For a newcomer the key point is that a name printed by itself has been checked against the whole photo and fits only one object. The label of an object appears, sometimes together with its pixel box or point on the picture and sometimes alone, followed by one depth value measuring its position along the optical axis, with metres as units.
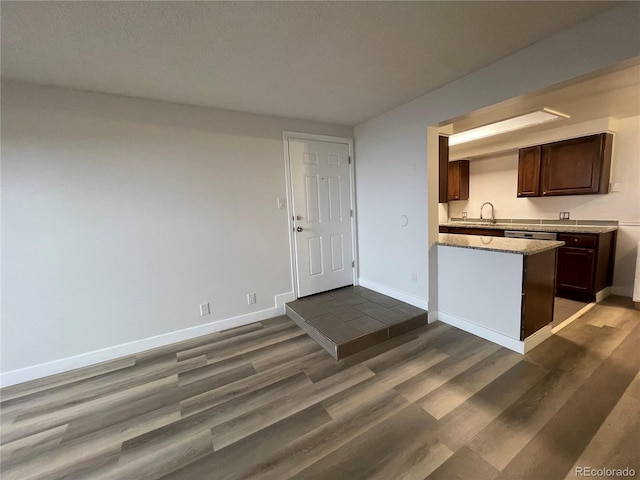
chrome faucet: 4.75
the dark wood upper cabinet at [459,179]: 4.99
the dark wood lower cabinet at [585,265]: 3.22
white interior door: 3.42
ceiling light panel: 2.90
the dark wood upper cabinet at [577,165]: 3.41
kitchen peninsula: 2.31
